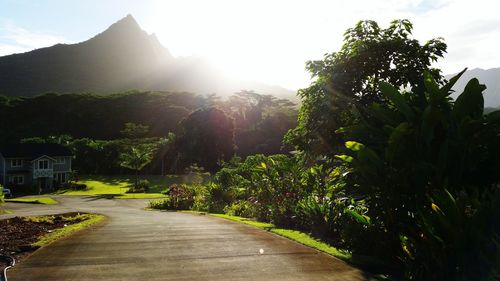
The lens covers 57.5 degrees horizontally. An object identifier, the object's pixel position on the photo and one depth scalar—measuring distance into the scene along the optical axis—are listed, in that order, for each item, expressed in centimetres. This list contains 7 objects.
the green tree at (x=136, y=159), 6569
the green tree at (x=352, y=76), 1283
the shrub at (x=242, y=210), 2020
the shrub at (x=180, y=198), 3348
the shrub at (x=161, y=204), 3448
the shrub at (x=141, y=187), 5928
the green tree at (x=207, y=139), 7156
